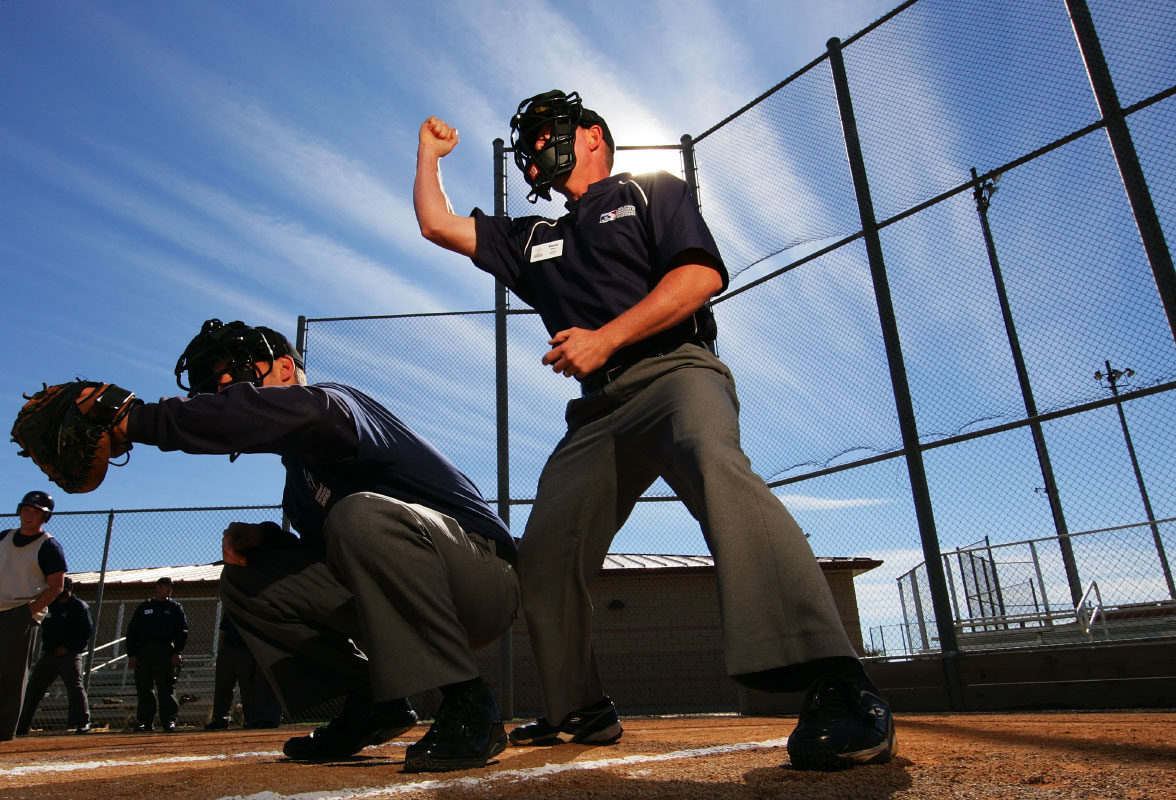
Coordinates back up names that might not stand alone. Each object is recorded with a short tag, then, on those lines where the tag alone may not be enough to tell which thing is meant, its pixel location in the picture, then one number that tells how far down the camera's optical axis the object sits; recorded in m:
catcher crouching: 1.85
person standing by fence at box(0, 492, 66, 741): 5.29
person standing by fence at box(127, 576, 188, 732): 7.83
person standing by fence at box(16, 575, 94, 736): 7.09
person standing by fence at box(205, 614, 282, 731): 7.44
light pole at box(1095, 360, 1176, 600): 4.48
